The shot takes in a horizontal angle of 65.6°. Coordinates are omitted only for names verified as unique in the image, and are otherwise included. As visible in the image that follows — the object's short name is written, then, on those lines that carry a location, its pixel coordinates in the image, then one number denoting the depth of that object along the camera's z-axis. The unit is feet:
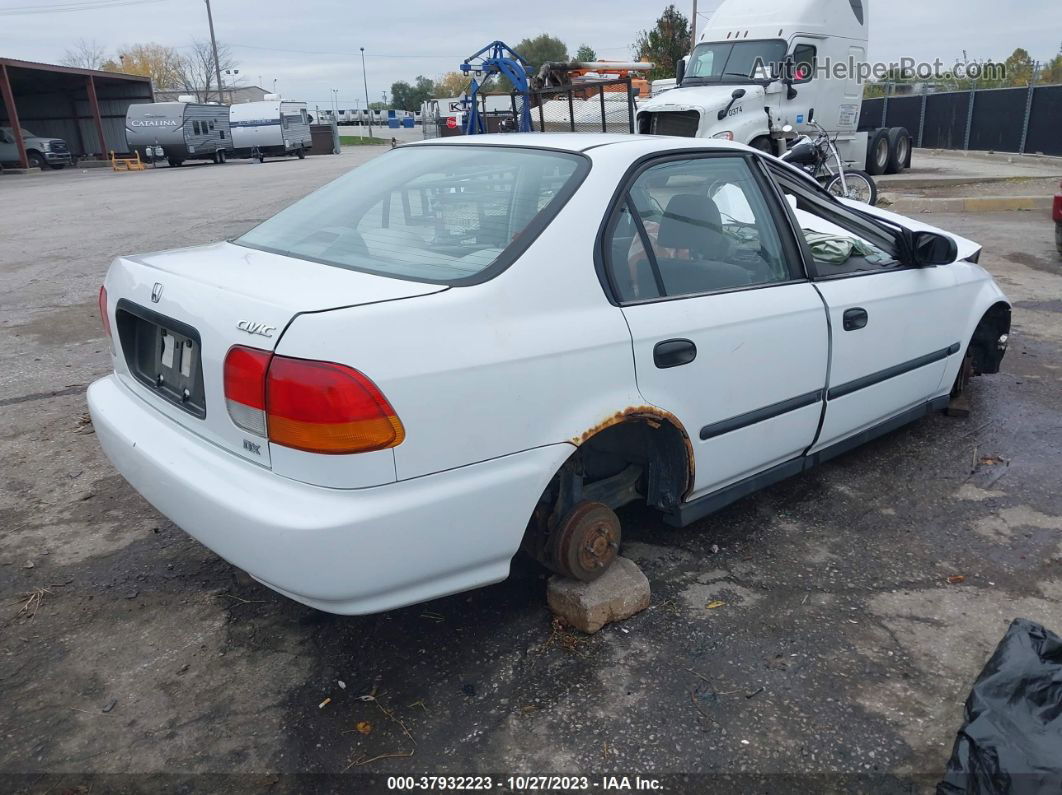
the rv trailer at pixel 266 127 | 124.98
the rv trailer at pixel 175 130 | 114.11
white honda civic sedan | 7.02
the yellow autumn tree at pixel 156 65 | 270.87
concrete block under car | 8.85
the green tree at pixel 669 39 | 147.64
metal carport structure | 134.51
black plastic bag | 5.69
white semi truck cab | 43.11
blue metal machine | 59.21
